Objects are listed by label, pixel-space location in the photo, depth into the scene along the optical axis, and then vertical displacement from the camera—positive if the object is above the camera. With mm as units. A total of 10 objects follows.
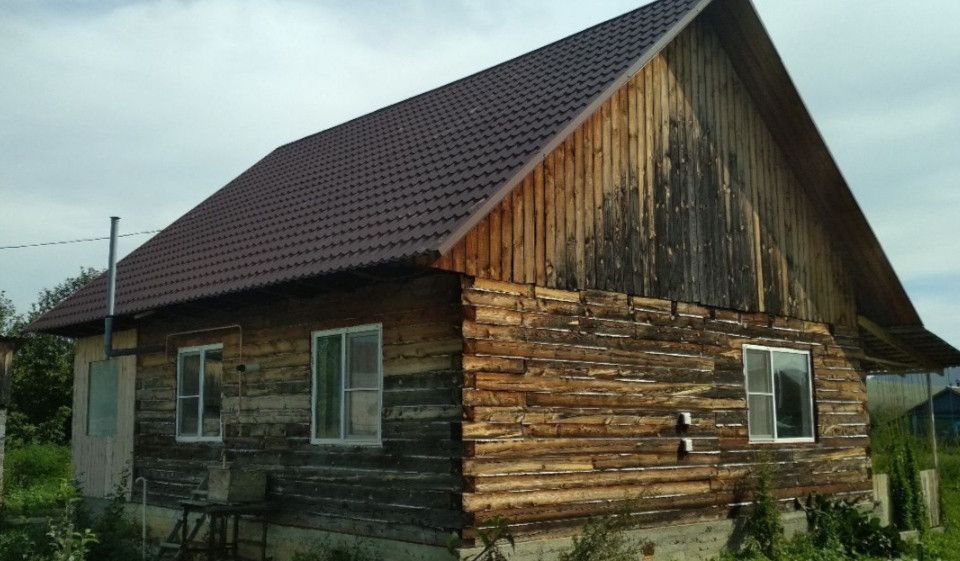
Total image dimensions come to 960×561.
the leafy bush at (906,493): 16938 -1299
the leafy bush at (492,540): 9680 -1171
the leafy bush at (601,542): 10461 -1306
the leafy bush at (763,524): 13547 -1444
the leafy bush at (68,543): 9258 -1135
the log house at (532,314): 10789 +1424
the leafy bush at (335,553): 11156 -1484
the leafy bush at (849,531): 14477 -1674
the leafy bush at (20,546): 12164 -1511
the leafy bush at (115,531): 13305 -1531
